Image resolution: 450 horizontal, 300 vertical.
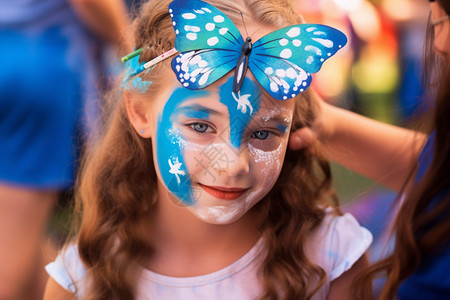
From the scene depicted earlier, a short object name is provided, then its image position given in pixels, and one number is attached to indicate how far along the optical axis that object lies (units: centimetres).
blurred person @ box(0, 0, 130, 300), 139
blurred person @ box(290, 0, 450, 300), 107
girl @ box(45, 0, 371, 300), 112
